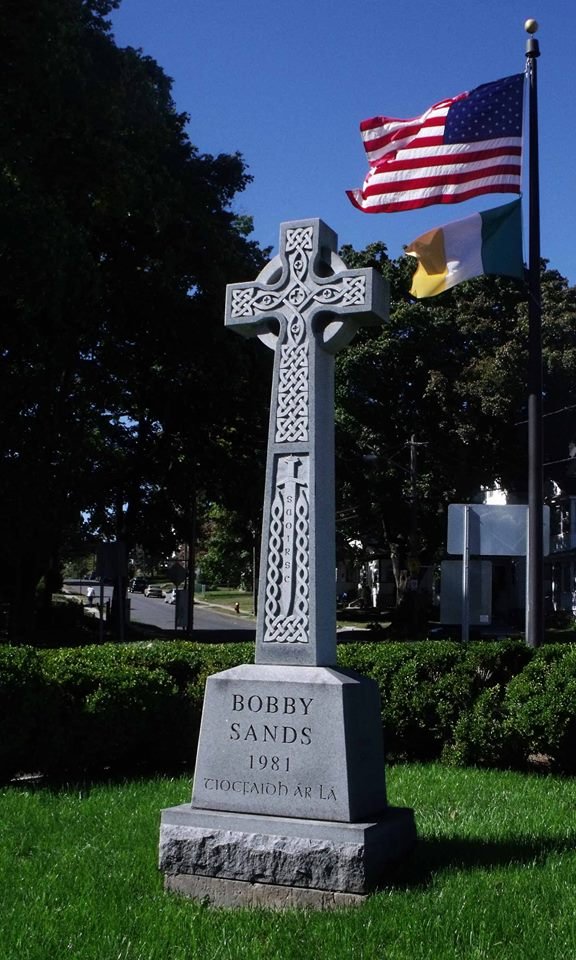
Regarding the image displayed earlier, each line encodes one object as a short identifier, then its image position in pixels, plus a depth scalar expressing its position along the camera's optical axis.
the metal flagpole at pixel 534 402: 12.67
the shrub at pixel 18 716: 9.15
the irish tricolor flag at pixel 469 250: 12.70
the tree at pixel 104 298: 19.47
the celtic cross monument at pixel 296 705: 5.81
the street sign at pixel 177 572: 39.91
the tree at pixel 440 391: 41.62
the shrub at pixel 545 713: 9.36
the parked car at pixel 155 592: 101.19
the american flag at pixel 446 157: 12.80
